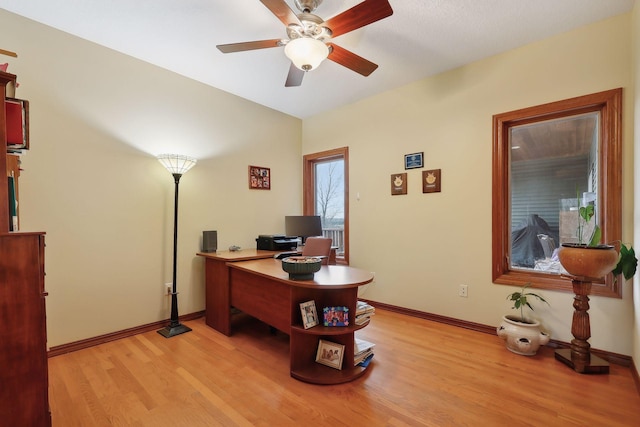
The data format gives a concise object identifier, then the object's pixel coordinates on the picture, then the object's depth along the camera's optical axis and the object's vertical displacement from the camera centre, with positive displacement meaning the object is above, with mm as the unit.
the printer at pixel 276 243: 3395 -350
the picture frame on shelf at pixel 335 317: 1998 -726
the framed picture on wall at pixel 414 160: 3193 +602
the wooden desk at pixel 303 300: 1939 -710
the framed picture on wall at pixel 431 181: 3057 +353
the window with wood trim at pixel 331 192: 3926 +315
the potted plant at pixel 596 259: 1898 -314
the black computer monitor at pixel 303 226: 3791 -168
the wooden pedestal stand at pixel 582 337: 2002 -896
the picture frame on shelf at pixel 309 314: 1982 -711
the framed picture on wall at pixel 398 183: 3322 +350
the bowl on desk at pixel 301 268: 1973 -377
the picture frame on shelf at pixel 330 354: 2047 -1024
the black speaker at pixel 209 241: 3203 -308
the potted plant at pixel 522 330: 2252 -951
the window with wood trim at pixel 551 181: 2191 +277
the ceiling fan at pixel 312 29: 1630 +1166
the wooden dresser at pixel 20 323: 1181 -466
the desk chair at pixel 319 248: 2699 -333
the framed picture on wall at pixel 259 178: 3772 +482
